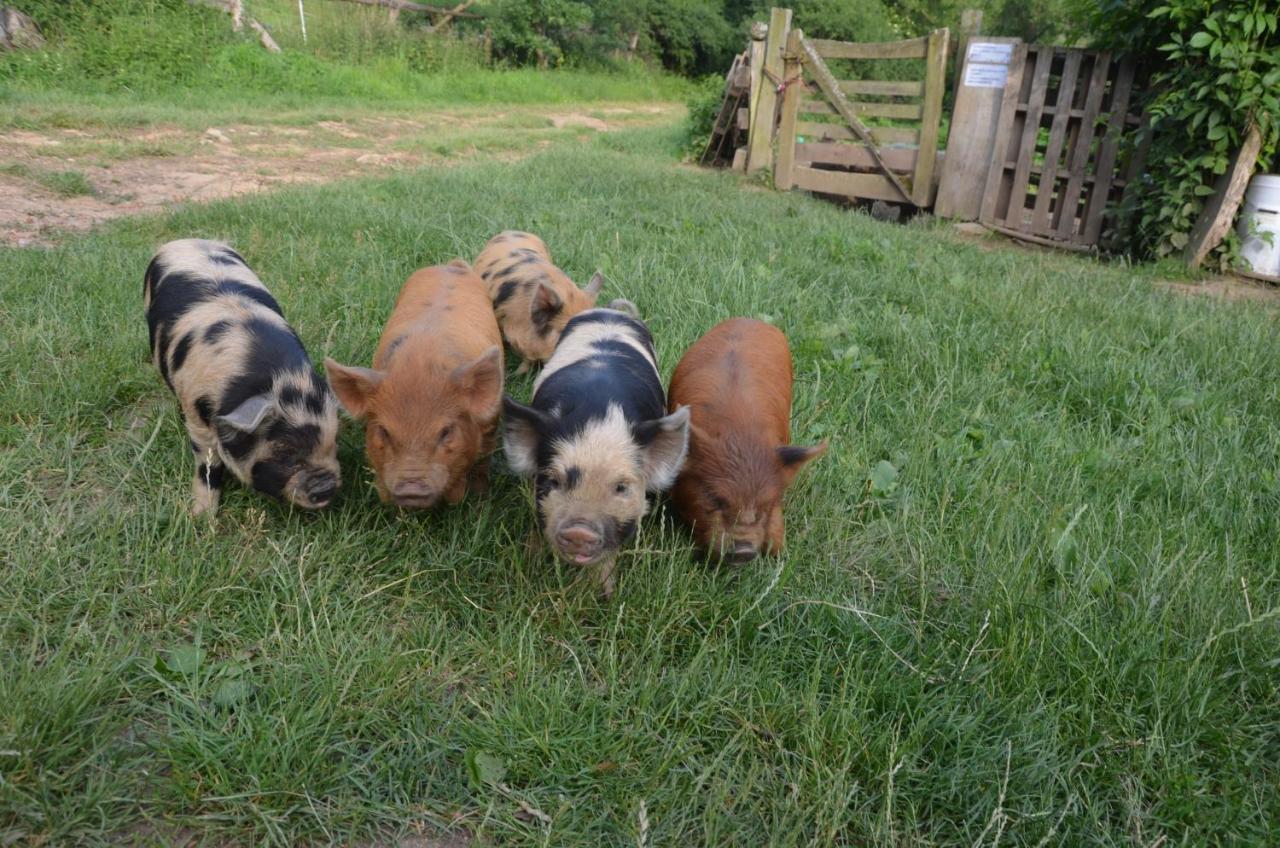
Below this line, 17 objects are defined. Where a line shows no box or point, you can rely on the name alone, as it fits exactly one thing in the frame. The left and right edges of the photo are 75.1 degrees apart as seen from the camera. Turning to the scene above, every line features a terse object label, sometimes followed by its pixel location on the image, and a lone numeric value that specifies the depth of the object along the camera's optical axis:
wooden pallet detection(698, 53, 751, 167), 12.85
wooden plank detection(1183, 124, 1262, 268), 7.66
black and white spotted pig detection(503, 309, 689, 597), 2.78
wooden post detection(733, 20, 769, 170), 11.66
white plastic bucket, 7.71
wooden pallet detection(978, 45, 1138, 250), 8.92
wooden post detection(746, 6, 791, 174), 11.37
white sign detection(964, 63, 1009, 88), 9.52
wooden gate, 10.35
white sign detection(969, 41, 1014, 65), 9.45
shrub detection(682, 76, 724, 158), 14.17
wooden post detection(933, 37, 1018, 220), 9.64
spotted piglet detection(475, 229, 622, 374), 4.39
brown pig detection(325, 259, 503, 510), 3.04
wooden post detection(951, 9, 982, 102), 9.83
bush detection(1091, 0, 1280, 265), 7.44
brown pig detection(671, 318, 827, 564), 2.99
